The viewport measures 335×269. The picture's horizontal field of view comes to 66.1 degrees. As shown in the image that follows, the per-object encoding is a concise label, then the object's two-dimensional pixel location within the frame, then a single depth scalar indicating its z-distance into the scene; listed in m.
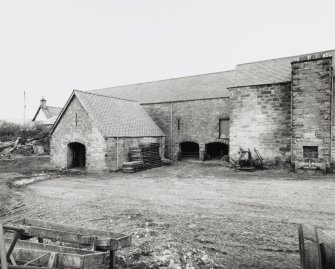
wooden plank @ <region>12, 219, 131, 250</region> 3.91
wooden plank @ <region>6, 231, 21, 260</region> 3.46
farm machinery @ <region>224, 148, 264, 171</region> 15.56
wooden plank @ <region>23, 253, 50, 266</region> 3.46
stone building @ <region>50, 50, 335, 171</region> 13.91
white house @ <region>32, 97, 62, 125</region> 40.66
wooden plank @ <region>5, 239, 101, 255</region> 3.83
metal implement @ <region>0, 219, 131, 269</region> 3.53
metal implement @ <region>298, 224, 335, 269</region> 2.05
